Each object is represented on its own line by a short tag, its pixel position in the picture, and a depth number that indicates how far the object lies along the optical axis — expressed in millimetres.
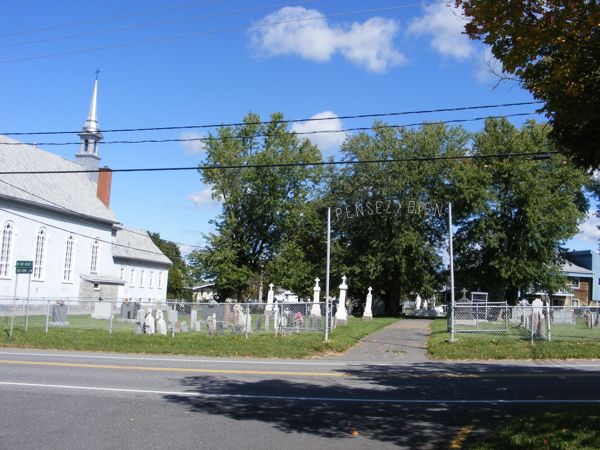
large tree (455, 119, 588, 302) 47094
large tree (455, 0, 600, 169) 7035
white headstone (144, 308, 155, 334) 22156
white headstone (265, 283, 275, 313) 33344
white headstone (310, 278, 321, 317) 23720
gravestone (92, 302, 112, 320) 26508
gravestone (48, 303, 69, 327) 25056
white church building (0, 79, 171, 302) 39719
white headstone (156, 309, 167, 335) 22328
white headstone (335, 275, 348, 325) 31131
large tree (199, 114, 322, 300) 53062
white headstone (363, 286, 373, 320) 43156
